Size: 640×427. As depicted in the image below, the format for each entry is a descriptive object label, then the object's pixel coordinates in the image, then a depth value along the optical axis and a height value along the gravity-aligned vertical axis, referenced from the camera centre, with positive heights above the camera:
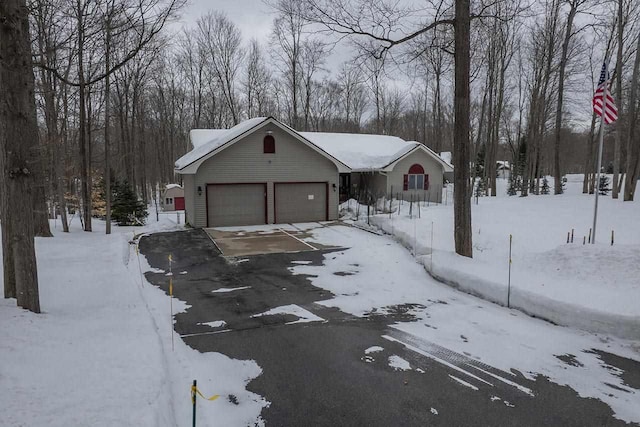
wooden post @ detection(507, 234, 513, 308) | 8.22 -2.35
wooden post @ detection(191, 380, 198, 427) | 3.30 -1.77
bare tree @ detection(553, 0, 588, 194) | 23.02 +6.91
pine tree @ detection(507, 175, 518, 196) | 37.97 -0.62
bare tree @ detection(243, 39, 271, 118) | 40.00 +9.83
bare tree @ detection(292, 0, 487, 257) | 10.45 +2.45
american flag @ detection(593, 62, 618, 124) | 10.94 +2.23
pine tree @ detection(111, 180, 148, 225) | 22.93 -1.31
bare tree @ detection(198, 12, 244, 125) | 37.44 +11.78
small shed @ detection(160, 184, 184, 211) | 34.70 -1.22
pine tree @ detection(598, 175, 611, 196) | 32.50 -0.41
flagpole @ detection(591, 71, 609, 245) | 10.12 +1.74
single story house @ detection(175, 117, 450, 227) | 18.69 +0.27
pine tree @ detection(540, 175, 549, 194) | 40.19 -0.69
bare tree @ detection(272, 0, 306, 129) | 34.68 +10.56
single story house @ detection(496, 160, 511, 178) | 66.00 +1.99
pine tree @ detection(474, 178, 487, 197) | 37.06 -0.72
